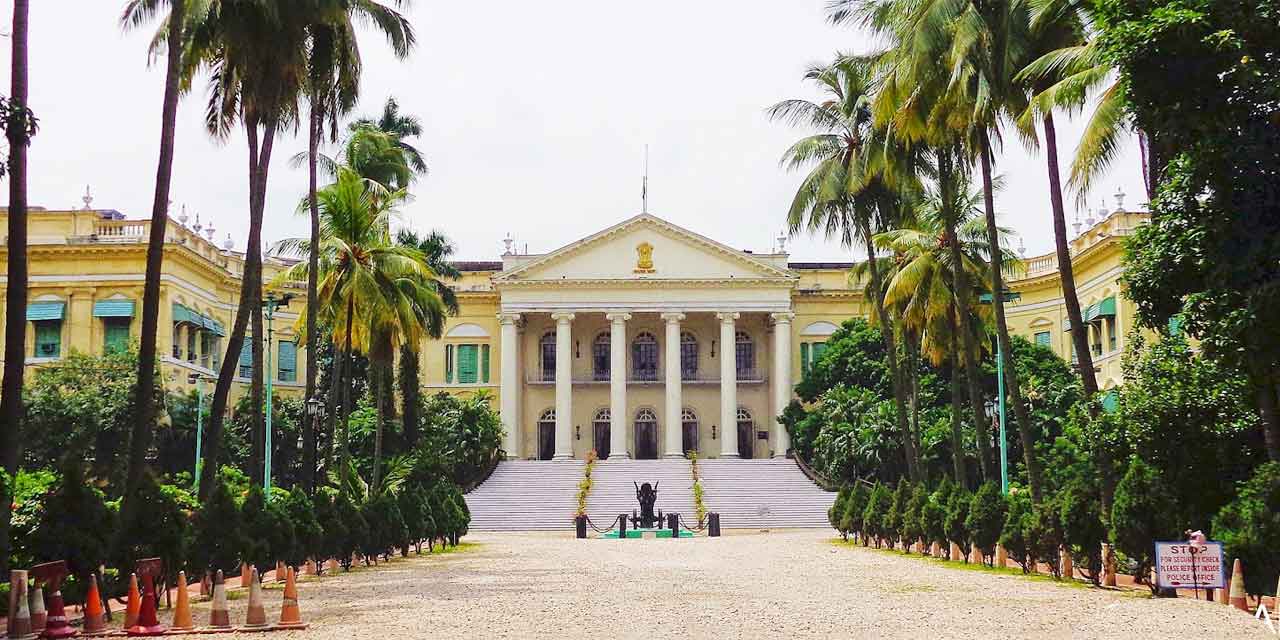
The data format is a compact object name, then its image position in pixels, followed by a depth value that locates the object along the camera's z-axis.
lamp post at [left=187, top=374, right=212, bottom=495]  39.36
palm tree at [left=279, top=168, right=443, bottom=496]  29.08
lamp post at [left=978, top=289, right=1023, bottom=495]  31.53
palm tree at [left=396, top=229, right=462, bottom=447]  42.59
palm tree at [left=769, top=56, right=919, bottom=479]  31.98
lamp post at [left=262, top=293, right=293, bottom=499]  30.96
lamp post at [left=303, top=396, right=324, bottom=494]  27.96
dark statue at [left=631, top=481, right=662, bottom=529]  39.75
